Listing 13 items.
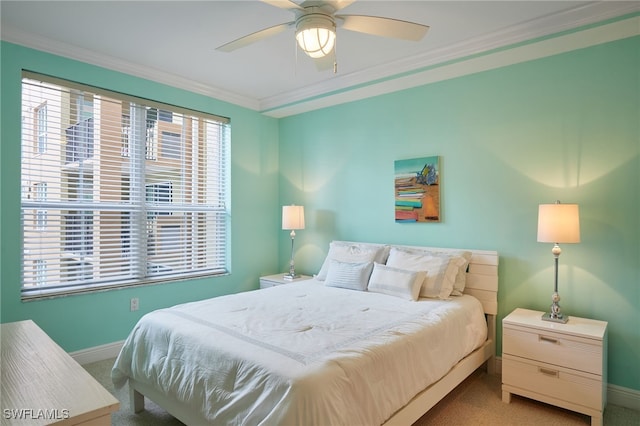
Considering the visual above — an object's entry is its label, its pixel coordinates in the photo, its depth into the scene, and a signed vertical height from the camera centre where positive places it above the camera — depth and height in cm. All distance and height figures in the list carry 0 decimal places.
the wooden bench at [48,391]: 92 -50
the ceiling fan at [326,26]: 202 +103
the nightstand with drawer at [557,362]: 229 -98
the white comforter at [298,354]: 159 -73
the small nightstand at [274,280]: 408 -78
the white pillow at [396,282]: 289 -57
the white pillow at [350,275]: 321 -57
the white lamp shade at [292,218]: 418 -9
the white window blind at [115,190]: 304 +19
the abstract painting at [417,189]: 347 +20
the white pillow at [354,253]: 349 -41
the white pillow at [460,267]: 304 -47
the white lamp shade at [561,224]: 246 -8
